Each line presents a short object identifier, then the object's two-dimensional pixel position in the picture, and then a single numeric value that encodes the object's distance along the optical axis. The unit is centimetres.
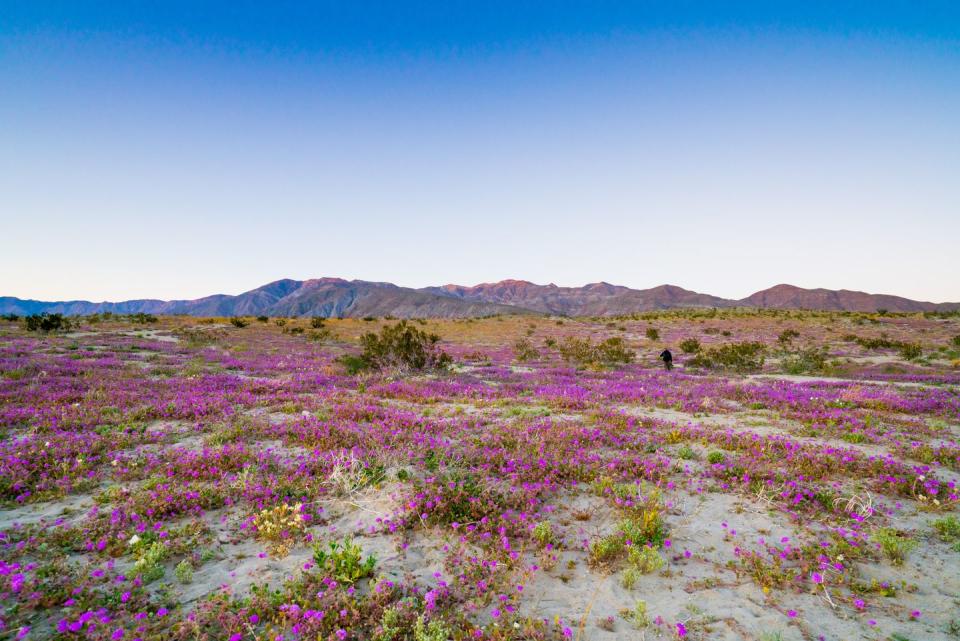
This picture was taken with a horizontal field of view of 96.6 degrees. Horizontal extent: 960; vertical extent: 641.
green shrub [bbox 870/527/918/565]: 505
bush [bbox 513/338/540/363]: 2836
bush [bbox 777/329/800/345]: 3142
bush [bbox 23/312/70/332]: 3016
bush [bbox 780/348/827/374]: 2250
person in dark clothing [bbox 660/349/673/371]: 2303
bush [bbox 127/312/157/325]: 4397
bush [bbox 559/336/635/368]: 2577
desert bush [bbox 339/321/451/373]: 2017
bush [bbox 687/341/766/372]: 2366
